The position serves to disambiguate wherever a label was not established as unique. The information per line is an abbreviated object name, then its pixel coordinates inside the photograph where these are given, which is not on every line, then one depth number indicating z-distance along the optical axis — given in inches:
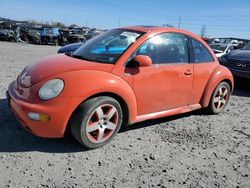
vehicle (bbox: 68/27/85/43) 733.8
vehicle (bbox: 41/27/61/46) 718.1
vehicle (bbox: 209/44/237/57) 333.5
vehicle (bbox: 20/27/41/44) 707.3
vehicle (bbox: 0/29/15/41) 681.1
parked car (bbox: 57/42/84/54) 255.9
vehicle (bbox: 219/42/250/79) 221.8
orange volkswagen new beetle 96.5
